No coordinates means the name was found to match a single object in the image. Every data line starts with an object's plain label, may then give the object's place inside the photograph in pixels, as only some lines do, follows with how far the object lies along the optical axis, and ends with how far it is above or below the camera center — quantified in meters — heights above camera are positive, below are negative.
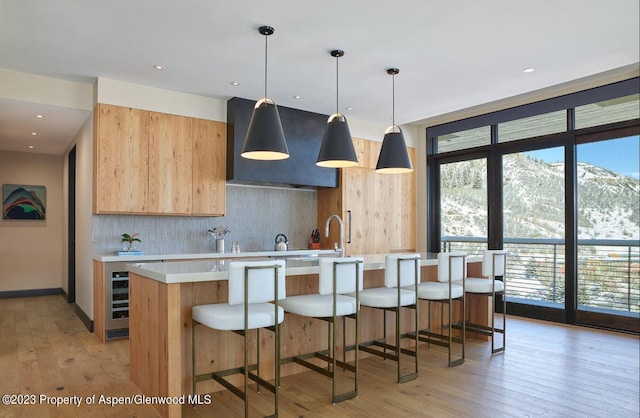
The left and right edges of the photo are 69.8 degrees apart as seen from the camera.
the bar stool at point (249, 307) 2.56 -0.60
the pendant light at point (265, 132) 3.52 +0.59
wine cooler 4.54 -0.94
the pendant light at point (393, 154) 4.35 +0.51
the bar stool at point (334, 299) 2.96 -0.62
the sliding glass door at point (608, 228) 4.93 -0.24
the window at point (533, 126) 5.57 +1.03
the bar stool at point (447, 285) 3.75 -0.67
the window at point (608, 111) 4.89 +1.06
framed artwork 7.31 +0.12
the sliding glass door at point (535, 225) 5.59 -0.23
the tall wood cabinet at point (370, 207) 6.47 +0.01
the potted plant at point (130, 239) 5.03 -0.34
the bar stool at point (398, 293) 3.38 -0.65
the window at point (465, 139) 6.45 +1.00
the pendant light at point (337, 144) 3.99 +0.56
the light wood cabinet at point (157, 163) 4.85 +0.51
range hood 5.52 +0.69
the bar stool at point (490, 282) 4.16 -0.69
